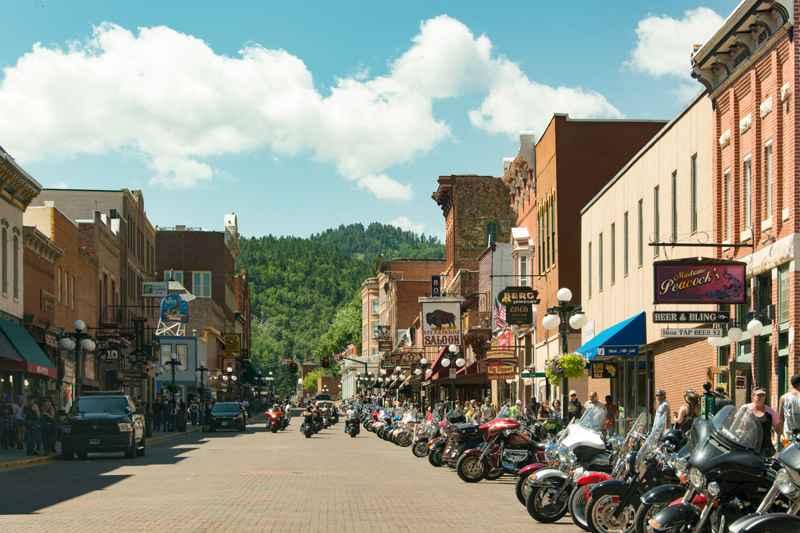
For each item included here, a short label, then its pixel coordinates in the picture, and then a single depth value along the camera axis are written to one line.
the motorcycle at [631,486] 15.76
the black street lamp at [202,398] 91.50
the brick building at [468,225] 91.50
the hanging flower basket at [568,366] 35.53
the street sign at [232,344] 141.50
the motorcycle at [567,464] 18.22
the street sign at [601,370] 46.59
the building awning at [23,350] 45.75
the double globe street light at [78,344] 45.90
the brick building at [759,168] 26.80
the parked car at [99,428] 38.62
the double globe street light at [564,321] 34.34
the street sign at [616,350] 39.69
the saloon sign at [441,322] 84.94
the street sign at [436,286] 111.87
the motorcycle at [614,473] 16.39
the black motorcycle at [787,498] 11.23
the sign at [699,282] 28.52
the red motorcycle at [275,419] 73.50
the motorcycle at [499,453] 26.81
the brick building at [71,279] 59.59
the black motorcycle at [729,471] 12.74
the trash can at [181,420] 71.00
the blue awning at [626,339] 39.91
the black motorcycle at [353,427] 66.56
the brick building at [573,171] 54.44
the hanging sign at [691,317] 29.19
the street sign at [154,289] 91.25
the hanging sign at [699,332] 29.09
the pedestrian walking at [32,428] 40.03
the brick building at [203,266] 137.25
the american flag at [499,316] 67.13
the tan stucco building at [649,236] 34.66
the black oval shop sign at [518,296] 52.12
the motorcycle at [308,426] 63.87
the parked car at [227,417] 71.88
